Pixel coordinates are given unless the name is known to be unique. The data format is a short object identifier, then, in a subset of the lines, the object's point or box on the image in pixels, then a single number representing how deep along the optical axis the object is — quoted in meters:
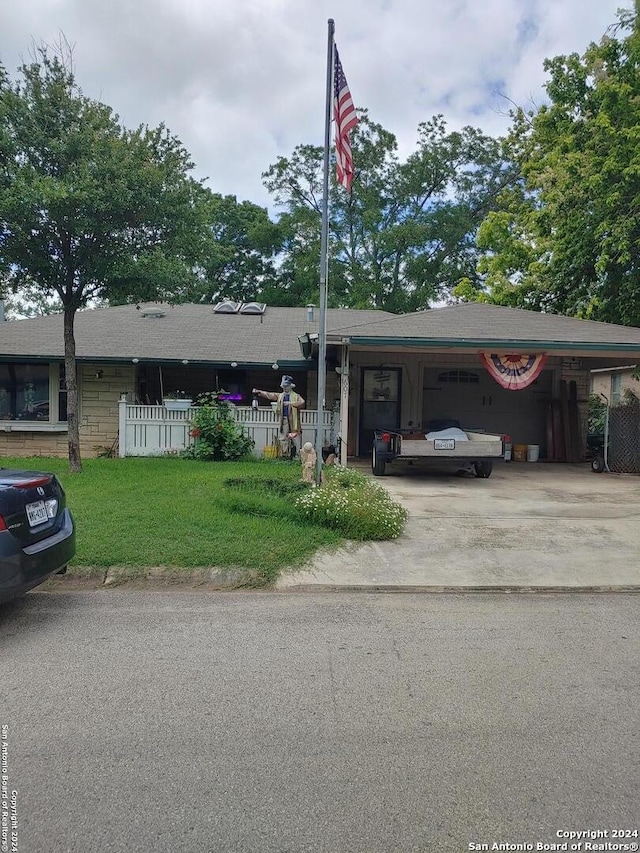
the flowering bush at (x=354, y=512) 7.33
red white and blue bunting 12.25
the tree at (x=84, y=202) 9.40
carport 15.68
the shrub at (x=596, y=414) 19.84
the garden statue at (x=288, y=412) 12.56
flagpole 8.33
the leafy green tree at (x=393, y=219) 33.19
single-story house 13.69
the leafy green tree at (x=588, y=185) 16.48
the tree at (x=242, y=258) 36.69
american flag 8.15
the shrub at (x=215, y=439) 13.12
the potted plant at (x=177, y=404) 13.68
